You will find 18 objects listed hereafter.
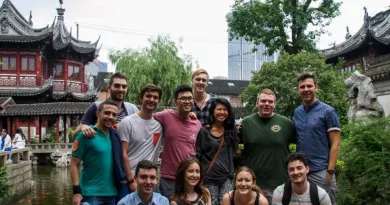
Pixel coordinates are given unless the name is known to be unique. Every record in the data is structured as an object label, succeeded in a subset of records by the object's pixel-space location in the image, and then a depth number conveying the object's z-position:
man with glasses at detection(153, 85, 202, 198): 4.61
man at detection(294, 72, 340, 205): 4.51
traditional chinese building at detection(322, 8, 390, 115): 25.16
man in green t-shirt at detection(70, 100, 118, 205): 4.14
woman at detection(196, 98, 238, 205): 4.50
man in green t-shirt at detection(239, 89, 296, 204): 4.58
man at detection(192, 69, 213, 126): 5.21
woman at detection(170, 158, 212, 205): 4.23
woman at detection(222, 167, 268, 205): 4.25
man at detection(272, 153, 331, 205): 4.16
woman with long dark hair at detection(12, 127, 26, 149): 17.28
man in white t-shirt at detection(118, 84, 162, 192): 4.39
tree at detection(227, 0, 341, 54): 18.66
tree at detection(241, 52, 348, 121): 16.64
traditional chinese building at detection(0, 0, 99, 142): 25.59
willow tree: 28.02
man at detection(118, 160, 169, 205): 4.00
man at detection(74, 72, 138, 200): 4.23
